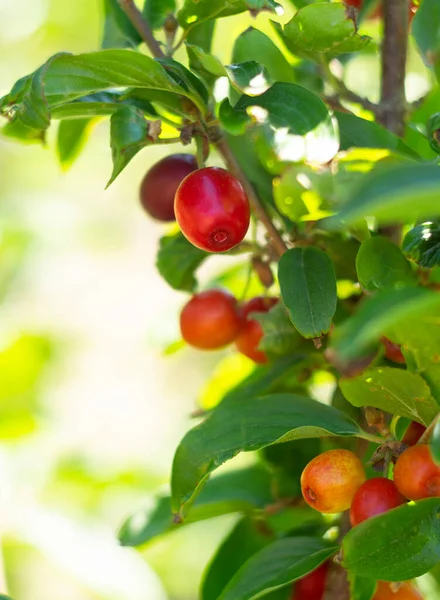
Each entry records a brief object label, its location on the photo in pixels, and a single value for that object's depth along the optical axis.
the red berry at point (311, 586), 0.52
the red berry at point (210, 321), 0.53
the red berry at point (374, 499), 0.47
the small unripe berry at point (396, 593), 0.51
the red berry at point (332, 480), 0.47
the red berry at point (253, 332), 0.53
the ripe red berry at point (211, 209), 0.48
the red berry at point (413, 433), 0.48
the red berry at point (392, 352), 0.48
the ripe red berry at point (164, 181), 0.51
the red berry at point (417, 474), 0.46
